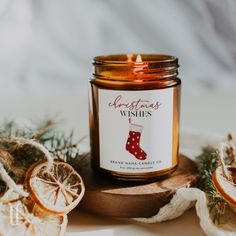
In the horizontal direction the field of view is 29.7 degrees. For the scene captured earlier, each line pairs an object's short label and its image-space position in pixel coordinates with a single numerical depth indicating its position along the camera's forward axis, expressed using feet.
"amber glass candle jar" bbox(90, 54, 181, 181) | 1.76
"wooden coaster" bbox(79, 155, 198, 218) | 1.75
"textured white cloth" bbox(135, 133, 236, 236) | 1.60
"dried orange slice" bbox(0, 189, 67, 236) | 1.53
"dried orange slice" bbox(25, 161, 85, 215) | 1.59
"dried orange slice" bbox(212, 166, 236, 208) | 1.59
